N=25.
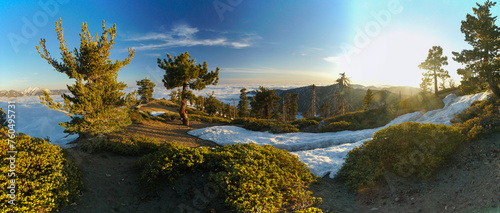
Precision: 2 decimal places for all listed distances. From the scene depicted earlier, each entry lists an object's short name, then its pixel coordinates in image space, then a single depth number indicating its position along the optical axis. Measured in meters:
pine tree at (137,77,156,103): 58.75
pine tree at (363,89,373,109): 62.28
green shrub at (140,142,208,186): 6.41
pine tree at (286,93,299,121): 64.44
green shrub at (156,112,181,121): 28.79
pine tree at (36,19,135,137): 11.42
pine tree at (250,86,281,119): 39.09
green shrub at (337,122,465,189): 6.41
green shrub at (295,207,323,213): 4.60
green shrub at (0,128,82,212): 4.55
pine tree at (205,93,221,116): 65.62
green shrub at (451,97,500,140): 6.65
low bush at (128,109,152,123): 22.67
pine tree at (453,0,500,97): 19.23
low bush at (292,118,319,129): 23.08
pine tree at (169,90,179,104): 80.42
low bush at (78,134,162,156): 9.61
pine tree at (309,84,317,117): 41.53
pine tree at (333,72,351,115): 36.94
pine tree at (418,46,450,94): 39.83
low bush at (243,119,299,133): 19.51
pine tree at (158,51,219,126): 22.44
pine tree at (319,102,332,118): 72.38
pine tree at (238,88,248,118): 66.62
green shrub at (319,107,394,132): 18.64
